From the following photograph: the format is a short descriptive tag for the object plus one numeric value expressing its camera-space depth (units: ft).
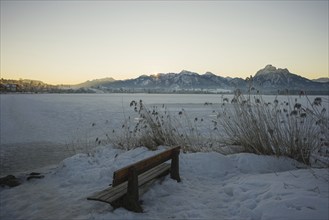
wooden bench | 14.05
